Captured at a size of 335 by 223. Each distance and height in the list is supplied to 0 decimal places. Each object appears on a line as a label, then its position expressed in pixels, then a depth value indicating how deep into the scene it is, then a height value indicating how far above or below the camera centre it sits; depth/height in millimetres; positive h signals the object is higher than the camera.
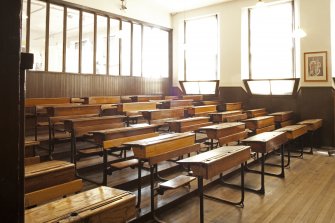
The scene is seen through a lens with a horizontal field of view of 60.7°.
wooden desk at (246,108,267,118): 6457 -42
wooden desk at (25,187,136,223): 1471 -538
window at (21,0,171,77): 6320 +1826
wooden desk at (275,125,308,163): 4839 -347
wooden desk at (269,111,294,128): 6157 -171
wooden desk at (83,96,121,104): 6105 +271
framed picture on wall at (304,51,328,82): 6458 +1033
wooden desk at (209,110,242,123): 5551 -111
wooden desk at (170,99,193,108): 6173 +186
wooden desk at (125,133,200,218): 2822 -413
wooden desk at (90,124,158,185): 3197 -313
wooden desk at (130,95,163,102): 7051 +337
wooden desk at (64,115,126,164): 3541 -179
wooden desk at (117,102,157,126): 5086 +66
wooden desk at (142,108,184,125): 4719 -60
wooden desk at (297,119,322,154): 5770 -286
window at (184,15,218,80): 8578 +1952
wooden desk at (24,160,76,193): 2143 -493
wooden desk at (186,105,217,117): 5863 +28
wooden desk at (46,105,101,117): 4093 +27
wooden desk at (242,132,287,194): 3705 -431
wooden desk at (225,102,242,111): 7039 +131
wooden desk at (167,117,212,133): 4375 -210
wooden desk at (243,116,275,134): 5246 -244
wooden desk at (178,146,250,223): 2576 -493
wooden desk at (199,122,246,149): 3978 -290
